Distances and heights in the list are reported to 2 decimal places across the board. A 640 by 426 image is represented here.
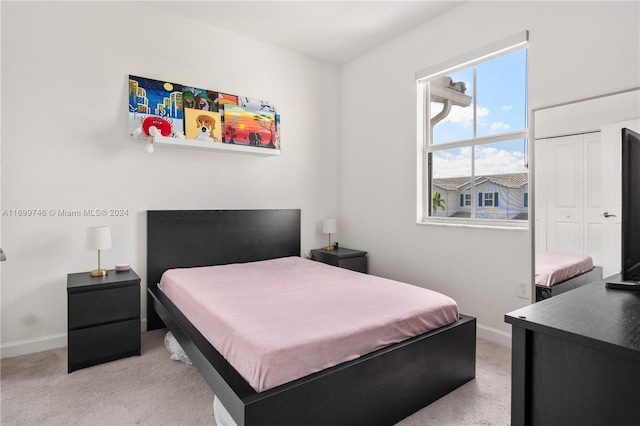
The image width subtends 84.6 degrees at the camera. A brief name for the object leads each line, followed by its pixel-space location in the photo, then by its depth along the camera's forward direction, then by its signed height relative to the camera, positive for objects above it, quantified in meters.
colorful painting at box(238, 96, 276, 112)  3.57 +1.14
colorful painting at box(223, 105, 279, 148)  3.43 +0.88
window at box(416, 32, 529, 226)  2.79 +0.70
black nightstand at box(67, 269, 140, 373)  2.34 -0.73
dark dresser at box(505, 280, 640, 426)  0.93 -0.43
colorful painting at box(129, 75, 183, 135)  2.99 +0.98
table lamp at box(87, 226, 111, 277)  2.59 -0.19
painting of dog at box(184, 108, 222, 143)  3.21 +0.83
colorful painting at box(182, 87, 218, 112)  3.23 +1.08
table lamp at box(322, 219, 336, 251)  4.04 -0.14
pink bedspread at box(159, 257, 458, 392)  1.50 -0.54
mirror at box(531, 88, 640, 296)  1.94 +0.24
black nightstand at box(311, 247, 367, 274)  3.73 -0.48
